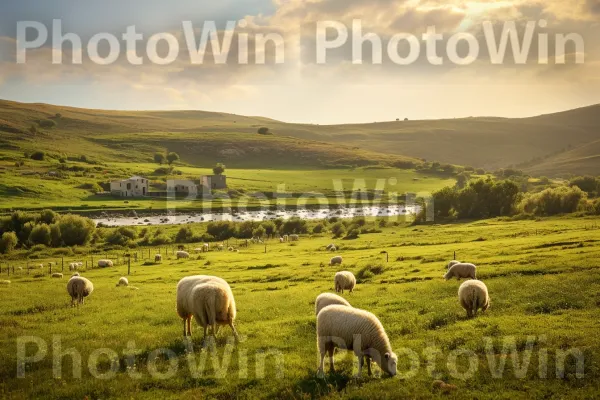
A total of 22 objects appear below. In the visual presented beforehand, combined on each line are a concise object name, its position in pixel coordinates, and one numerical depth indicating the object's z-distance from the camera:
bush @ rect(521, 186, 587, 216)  74.94
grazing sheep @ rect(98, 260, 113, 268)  47.53
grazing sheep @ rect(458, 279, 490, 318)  17.86
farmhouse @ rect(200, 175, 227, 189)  136.93
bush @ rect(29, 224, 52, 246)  65.81
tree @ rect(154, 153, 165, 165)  181.88
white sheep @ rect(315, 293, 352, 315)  15.76
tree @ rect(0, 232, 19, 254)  60.56
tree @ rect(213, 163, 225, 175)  163.41
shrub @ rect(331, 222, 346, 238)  73.01
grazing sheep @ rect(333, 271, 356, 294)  25.81
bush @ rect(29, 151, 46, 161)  141.88
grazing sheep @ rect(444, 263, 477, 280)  26.70
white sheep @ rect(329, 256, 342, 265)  39.67
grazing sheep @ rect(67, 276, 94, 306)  24.61
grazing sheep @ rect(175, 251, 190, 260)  52.16
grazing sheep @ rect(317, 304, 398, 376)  11.91
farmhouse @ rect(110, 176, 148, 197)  120.18
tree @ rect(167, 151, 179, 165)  183.73
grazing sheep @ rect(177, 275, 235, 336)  16.23
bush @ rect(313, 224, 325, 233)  82.00
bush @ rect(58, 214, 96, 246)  67.38
